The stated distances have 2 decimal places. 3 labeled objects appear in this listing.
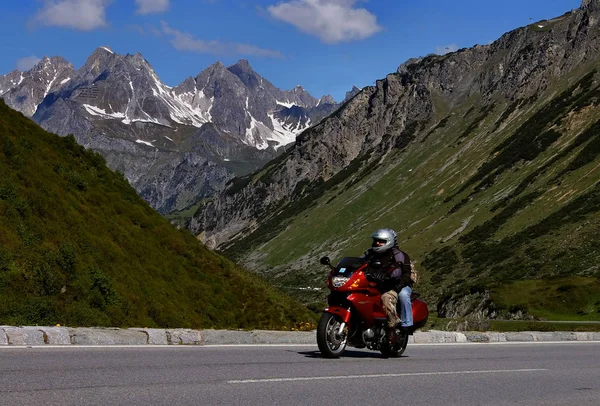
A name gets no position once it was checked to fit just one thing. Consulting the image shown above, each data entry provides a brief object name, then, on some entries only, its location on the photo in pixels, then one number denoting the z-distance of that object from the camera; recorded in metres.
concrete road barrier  12.85
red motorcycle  12.86
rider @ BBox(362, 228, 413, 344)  13.54
